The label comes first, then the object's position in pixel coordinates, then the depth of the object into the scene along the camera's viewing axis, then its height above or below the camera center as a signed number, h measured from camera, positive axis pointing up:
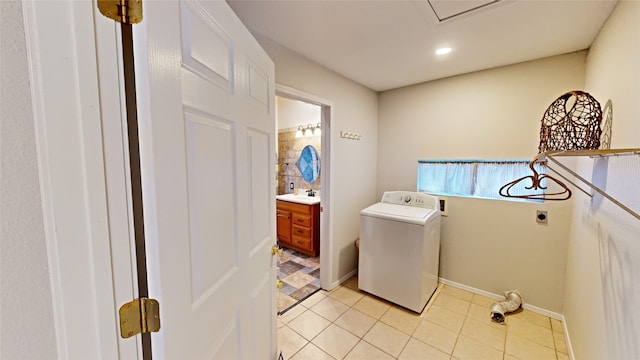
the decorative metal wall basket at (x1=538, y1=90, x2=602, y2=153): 1.30 +0.18
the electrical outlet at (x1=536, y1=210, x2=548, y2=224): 2.15 -0.47
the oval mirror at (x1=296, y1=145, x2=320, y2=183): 3.84 +0.02
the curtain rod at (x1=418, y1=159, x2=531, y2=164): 2.27 +0.04
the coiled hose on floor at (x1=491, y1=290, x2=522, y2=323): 2.14 -1.28
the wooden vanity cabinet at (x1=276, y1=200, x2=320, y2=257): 3.40 -0.90
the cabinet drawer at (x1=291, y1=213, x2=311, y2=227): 3.40 -0.78
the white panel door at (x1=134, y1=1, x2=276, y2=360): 0.58 -0.02
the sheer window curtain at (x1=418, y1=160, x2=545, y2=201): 2.30 -0.11
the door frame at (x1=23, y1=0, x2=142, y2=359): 0.46 +0.00
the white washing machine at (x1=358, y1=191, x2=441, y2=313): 2.20 -0.83
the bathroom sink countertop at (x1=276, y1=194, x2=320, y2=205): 3.41 -0.50
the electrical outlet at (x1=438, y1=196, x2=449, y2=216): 2.66 -0.44
